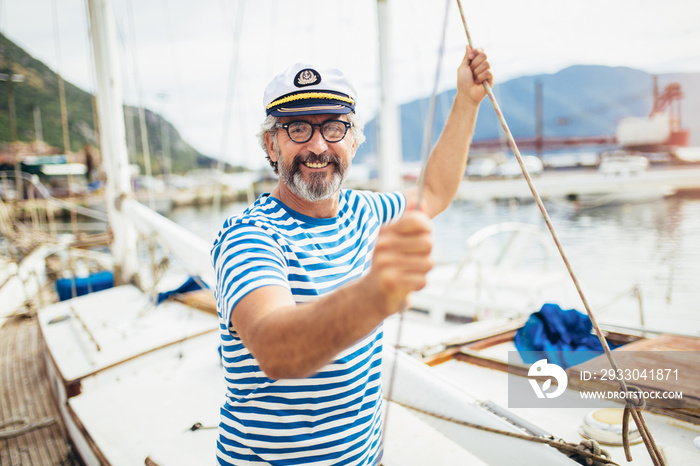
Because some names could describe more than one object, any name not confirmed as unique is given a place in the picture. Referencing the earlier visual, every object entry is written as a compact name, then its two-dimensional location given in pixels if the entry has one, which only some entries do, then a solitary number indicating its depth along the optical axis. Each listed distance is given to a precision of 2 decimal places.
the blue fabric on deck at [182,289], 4.05
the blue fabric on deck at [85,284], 5.06
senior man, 0.68
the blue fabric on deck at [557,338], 2.38
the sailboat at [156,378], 1.67
